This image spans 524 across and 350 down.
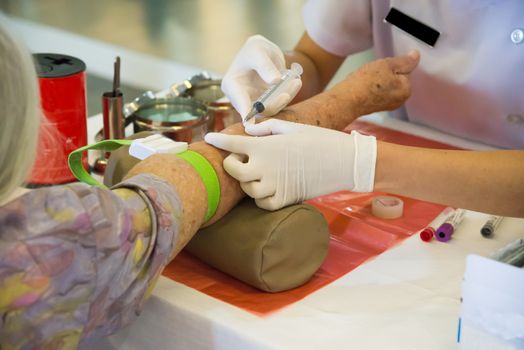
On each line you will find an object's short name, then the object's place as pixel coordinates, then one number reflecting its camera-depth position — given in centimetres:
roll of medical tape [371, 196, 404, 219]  134
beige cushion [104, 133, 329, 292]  120
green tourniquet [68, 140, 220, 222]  122
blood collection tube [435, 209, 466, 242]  130
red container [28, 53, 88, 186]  135
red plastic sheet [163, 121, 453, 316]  121
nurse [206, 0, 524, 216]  125
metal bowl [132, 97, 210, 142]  141
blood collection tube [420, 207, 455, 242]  130
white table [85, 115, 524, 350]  115
